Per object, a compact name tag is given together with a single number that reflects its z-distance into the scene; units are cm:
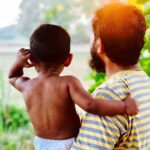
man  143
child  152
